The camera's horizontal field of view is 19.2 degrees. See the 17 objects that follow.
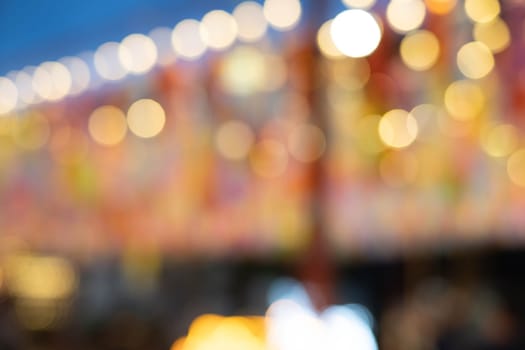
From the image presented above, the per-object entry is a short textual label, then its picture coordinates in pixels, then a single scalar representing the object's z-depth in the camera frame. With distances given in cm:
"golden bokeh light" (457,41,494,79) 301
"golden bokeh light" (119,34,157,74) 361
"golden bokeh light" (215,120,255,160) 406
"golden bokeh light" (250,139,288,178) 407
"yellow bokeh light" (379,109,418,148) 348
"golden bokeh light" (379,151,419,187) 368
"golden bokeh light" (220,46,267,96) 363
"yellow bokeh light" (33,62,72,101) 409
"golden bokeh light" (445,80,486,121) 323
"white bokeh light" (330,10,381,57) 303
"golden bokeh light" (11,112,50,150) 473
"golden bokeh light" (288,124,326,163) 274
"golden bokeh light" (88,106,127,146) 436
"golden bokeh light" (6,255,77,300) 703
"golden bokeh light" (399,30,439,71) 311
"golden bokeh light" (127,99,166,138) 418
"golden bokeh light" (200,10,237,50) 334
